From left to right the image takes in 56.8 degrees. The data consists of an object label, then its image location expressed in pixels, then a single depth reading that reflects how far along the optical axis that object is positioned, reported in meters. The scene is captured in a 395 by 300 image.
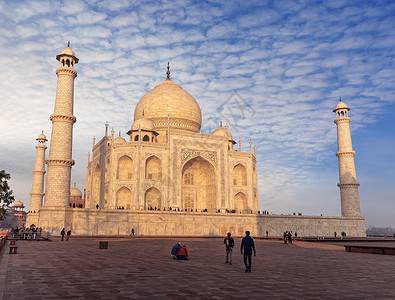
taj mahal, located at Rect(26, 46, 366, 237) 28.14
